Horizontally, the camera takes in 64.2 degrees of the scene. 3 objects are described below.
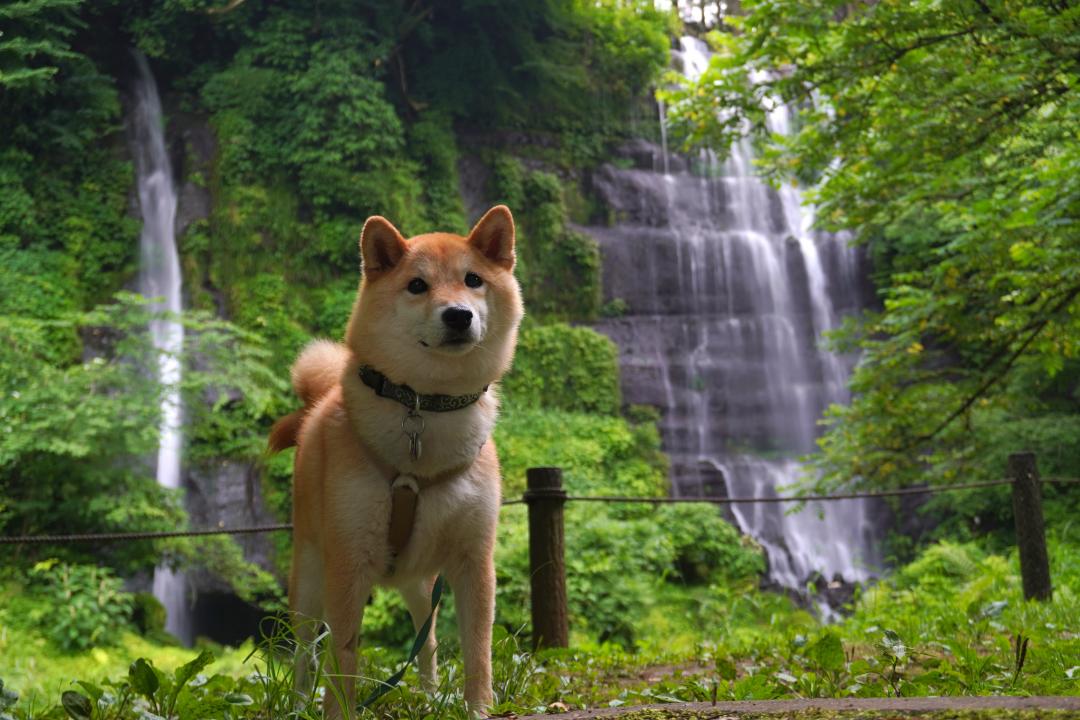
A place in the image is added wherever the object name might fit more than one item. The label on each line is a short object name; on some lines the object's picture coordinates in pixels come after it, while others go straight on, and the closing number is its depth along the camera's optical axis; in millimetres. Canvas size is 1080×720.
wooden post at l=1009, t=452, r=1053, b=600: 5320
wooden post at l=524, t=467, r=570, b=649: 4117
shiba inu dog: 2414
